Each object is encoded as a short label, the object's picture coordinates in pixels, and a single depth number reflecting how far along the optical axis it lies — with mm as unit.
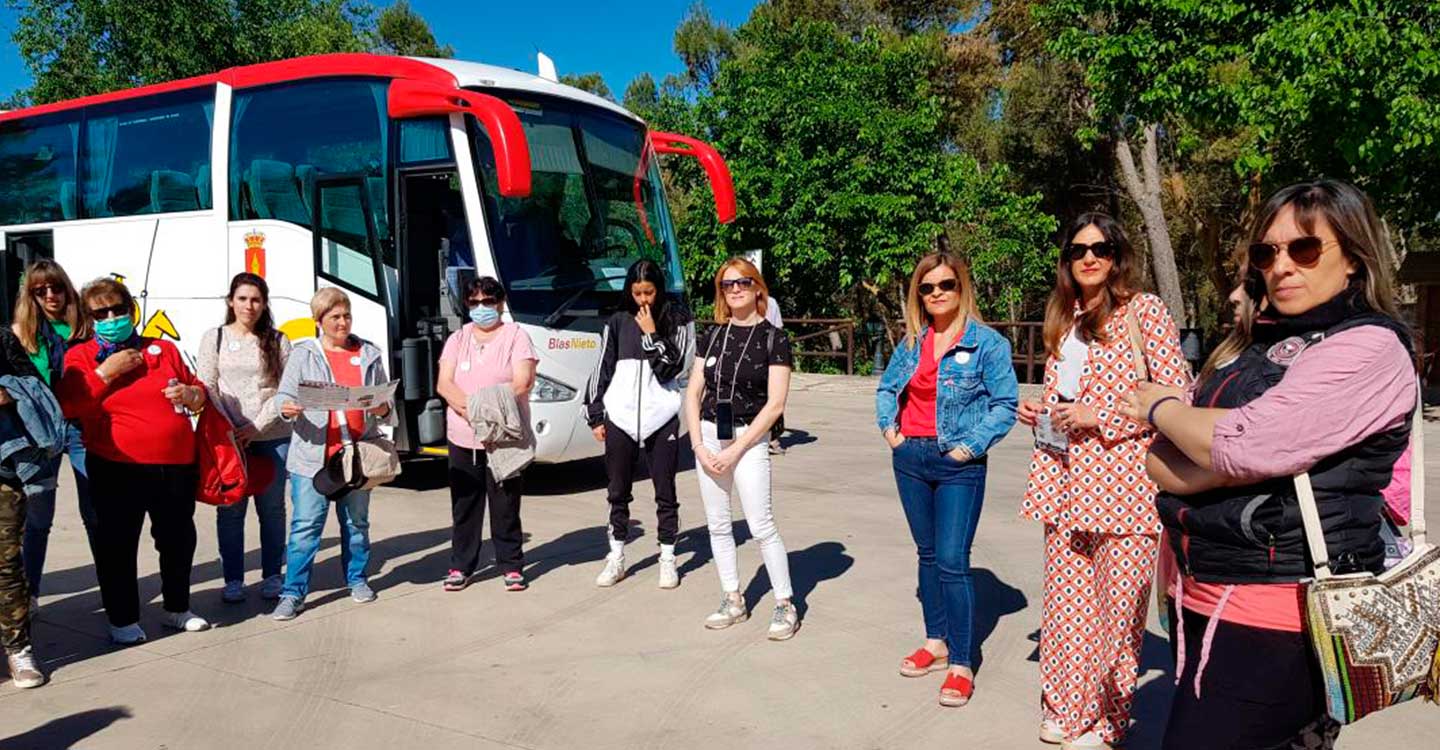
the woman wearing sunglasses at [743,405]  5492
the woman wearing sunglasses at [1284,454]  2322
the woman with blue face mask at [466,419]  6426
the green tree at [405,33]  48781
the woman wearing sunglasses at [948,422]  4566
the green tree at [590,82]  50219
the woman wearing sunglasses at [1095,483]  3881
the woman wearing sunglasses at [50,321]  5180
